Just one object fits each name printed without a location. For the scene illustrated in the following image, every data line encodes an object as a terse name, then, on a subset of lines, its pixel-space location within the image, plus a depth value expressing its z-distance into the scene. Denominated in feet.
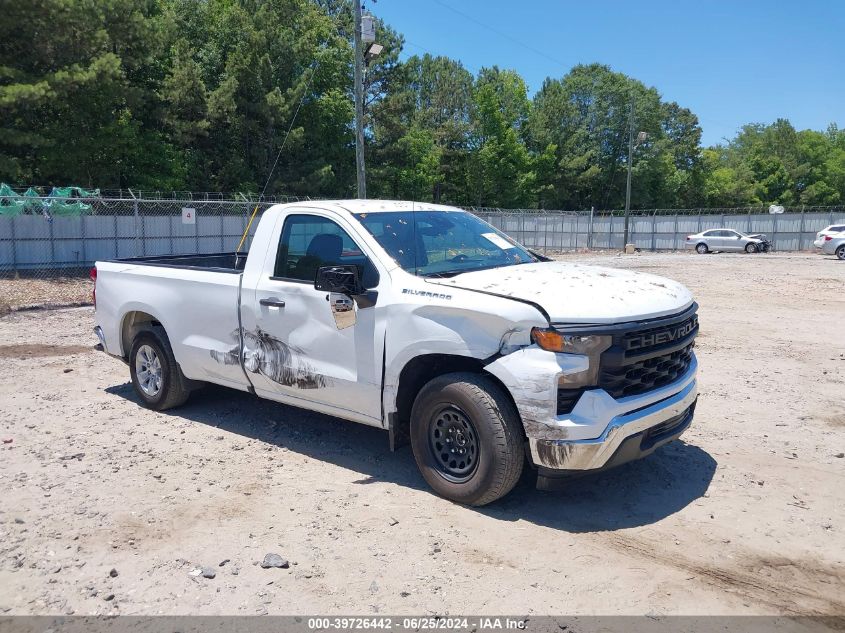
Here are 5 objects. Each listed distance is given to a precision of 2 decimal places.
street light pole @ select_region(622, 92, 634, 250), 128.36
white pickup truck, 13.51
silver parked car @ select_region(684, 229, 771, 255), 127.34
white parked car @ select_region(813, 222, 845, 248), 108.99
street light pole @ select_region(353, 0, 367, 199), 59.82
